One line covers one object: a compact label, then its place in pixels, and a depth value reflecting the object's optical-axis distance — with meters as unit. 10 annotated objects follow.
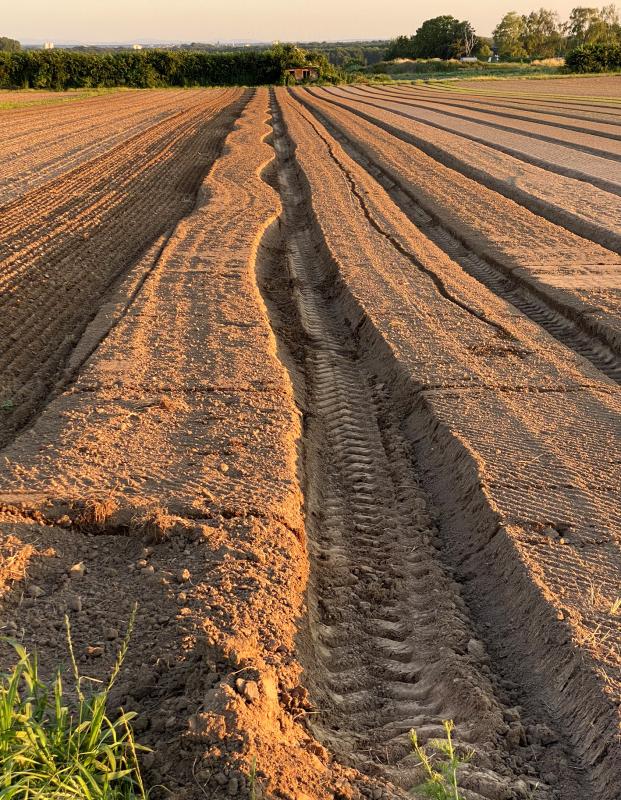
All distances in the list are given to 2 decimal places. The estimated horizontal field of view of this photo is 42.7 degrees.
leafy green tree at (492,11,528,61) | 109.31
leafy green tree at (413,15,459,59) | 103.25
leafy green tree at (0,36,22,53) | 144.89
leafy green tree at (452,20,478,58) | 100.75
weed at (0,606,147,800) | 2.30
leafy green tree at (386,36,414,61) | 106.75
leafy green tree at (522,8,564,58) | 110.19
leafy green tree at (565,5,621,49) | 106.88
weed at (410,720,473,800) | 2.69
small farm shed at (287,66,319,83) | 62.22
